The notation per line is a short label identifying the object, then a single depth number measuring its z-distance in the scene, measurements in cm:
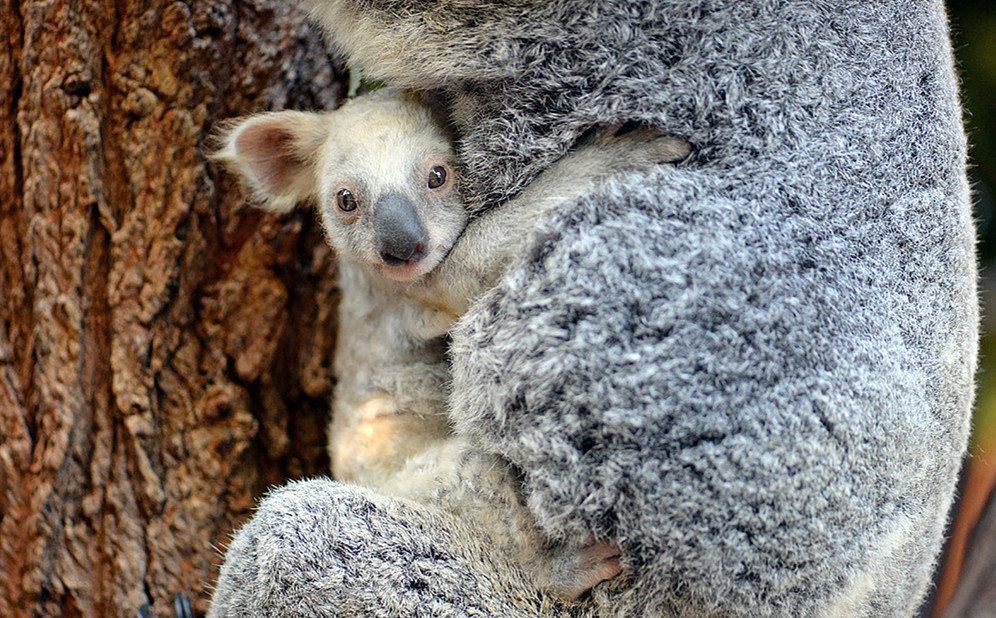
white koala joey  129
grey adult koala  126
